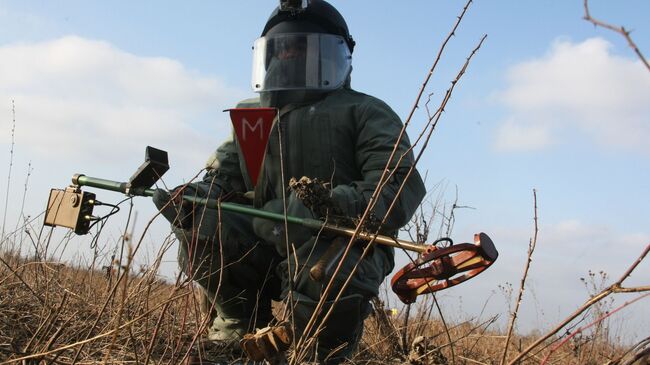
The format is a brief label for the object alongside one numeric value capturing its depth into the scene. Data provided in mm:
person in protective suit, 2766
